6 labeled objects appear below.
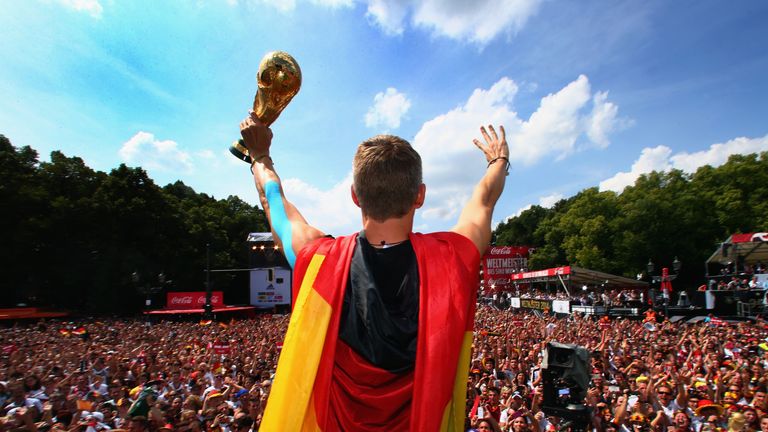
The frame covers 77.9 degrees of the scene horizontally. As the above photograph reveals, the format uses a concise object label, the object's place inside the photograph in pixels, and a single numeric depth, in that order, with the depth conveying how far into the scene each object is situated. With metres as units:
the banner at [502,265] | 52.34
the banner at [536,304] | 28.20
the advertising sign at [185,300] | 42.62
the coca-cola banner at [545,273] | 34.72
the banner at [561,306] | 25.81
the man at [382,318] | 1.55
